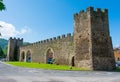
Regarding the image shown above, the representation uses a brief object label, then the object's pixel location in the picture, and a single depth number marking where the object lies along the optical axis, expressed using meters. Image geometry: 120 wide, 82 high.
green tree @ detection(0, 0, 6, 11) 2.68
